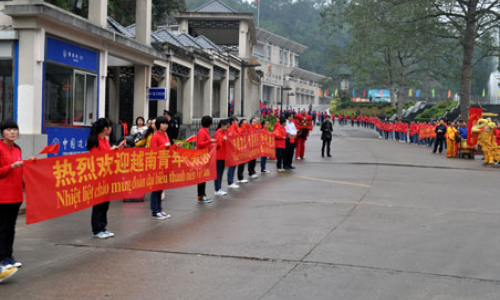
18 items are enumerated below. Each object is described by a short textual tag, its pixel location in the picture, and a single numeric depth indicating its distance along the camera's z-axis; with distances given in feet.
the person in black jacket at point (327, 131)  81.51
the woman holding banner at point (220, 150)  44.24
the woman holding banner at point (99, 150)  27.98
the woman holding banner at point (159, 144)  33.78
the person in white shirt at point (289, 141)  63.57
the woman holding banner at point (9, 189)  21.26
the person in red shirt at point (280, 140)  61.93
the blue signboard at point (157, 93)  75.05
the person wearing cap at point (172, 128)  57.72
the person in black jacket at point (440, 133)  95.25
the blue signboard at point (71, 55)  49.83
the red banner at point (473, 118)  81.87
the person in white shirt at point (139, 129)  42.66
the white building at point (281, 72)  294.93
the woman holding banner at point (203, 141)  40.15
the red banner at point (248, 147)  48.39
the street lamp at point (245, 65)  113.81
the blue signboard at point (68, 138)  50.78
